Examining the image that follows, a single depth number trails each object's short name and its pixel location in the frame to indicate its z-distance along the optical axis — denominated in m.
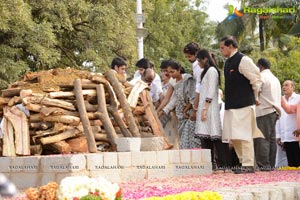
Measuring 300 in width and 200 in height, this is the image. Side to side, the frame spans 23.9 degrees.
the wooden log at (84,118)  9.97
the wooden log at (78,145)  10.25
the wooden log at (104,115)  10.49
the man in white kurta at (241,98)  10.61
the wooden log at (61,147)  9.98
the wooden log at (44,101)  10.21
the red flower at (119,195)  5.63
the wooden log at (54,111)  10.09
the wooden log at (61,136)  9.98
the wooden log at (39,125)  10.25
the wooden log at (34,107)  10.12
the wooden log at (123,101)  10.98
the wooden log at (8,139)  9.79
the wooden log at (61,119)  10.17
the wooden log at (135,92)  11.59
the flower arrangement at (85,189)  5.40
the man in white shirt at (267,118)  11.71
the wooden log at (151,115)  11.69
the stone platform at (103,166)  8.56
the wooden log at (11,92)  10.60
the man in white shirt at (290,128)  13.42
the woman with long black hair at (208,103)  11.30
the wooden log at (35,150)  10.05
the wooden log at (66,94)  10.38
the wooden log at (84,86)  10.65
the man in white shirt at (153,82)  13.20
